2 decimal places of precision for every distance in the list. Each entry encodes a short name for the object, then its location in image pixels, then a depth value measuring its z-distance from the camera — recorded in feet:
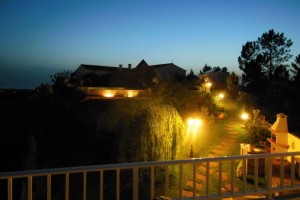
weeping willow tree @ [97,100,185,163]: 25.52
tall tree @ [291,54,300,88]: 91.56
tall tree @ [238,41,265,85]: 99.64
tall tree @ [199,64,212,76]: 137.08
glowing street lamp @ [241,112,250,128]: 46.30
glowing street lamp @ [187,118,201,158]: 25.17
